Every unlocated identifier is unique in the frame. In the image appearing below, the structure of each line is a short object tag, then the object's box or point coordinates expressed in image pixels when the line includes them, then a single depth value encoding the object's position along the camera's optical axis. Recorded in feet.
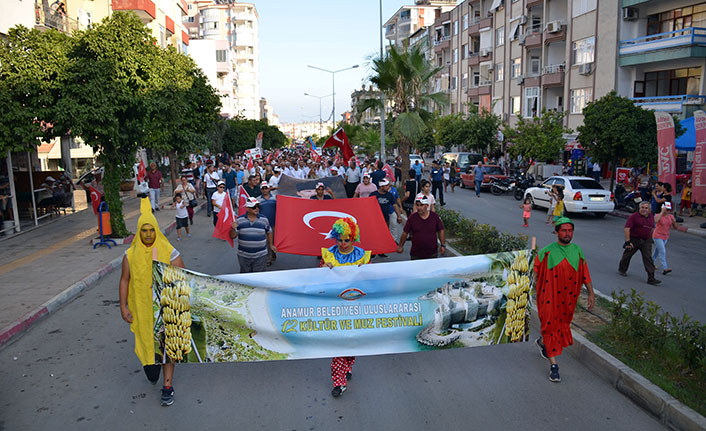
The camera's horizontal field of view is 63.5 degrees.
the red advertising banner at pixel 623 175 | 73.56
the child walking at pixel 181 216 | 49.52
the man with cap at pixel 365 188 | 42.83
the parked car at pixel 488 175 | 97.43
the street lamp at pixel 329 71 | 207.26
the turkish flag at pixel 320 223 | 32.12
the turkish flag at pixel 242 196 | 39.96
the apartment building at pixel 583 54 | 94.27
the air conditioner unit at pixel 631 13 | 102.58
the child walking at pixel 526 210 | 55.16
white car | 63.67
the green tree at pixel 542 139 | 92.22
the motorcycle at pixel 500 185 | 95.40
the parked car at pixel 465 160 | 115.65
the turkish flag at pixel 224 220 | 33.32
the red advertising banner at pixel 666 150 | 59.21
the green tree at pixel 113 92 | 41.96
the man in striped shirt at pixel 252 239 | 26.55
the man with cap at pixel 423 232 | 27.07
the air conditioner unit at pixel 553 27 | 123.03
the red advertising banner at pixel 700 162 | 58.59
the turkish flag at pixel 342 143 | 71.77
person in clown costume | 18.61
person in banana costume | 17.69
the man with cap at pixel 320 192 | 37.47
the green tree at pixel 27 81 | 40.88
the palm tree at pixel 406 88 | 67.87
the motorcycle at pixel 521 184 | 85.10
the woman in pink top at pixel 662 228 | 34.50
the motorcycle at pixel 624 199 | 65.98
